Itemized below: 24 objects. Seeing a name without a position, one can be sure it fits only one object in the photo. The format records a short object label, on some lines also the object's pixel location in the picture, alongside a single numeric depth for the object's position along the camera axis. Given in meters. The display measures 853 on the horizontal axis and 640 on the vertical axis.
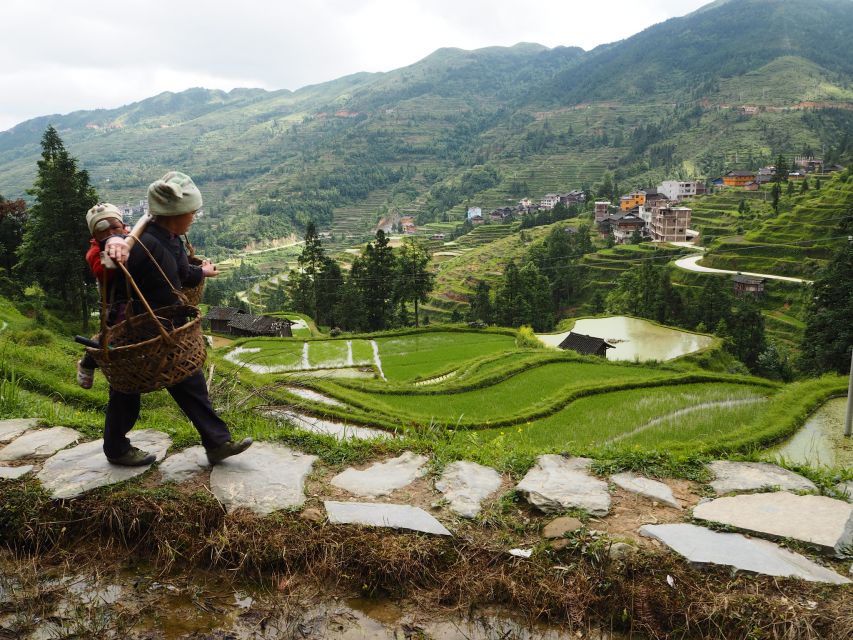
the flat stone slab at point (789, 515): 2.43
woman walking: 3.00
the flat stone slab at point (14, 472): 3.06
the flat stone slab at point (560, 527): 2.49
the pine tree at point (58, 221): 19.72
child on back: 2.89
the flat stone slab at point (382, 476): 3.03
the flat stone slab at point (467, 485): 2.80
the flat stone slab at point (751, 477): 3.03
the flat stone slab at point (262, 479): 2.82
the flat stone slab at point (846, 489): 2.86
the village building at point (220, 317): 35.19
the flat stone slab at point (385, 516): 2.56
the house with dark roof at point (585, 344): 25.70
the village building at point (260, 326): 31.09
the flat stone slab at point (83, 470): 2.94
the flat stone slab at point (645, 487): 2.90
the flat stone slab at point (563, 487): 2.76
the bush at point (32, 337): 10.32
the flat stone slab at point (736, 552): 2.19
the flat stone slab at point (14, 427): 3.79
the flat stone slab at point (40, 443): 3.46
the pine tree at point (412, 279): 35.62
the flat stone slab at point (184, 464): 3.11
